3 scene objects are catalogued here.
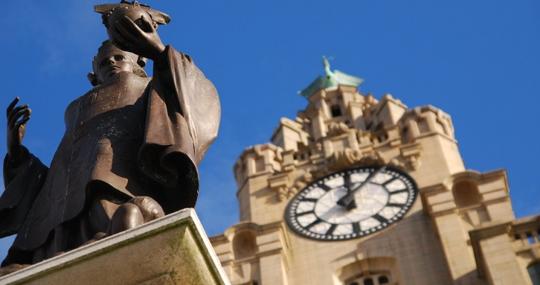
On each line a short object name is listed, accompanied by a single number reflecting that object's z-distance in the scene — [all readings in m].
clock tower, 29.84
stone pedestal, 4.82
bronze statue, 5.75
